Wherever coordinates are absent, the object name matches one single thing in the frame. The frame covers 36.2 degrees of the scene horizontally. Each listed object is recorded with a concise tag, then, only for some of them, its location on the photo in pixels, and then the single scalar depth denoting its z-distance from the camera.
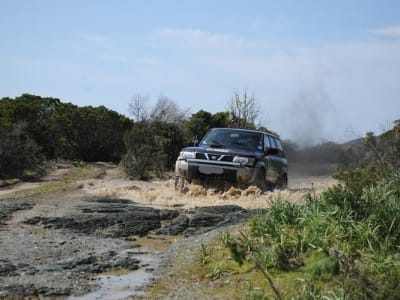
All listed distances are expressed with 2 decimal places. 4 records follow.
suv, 13.92
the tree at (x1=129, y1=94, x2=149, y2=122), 39.96
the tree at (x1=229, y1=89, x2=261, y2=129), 31.23
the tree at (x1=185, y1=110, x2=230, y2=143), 33.16
